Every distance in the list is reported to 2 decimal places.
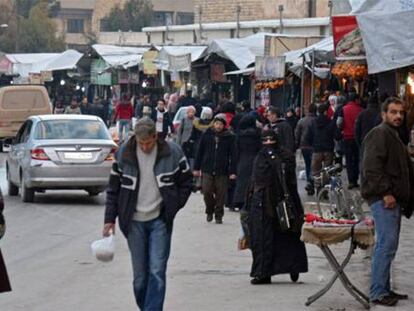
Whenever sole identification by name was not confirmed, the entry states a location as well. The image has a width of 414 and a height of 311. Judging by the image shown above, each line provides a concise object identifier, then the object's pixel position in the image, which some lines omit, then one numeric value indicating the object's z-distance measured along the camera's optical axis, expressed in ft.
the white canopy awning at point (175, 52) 135.74
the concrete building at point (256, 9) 192.24
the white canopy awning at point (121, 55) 161.68
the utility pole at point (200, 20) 182.29
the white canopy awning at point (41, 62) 195.93
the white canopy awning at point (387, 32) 57.88
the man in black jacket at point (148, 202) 33.32
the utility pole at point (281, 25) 155.71
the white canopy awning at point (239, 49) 124.06
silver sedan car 71.36
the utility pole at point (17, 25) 294.87
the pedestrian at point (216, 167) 63.82
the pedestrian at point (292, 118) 100.63
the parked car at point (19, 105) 120.26
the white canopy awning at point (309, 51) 94.53
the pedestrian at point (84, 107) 156.97
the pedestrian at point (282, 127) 68.64
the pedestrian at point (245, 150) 62.85
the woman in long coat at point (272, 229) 42.04
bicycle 61.50
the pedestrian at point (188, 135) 86.79
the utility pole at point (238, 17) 172.35
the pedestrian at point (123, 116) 138.62
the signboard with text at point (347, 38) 67.51
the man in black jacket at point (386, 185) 35.96
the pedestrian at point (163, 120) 113.39
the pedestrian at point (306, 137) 83.05
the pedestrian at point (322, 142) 81.35
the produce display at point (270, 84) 114.32
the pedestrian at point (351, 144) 82.02
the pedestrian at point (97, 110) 155.33
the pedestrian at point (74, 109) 137.95
